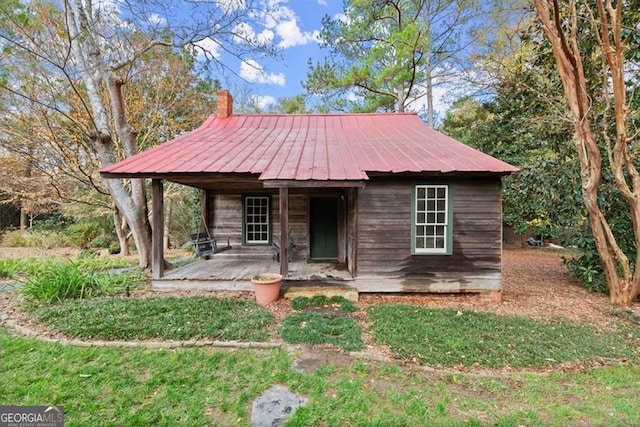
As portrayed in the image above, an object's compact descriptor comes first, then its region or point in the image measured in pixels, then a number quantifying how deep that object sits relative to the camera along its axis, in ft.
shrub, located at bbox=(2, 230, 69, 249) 48.49
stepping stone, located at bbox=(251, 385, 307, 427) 8.92
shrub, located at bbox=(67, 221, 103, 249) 51.47
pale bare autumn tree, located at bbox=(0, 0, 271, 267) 25.07
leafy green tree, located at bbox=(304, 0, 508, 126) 45.09
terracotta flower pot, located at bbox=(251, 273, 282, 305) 19.01
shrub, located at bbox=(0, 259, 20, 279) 25.36
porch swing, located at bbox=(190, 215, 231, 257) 25.21
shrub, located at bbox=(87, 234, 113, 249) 51.93
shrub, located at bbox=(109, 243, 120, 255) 48.14
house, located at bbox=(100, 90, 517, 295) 20.04
